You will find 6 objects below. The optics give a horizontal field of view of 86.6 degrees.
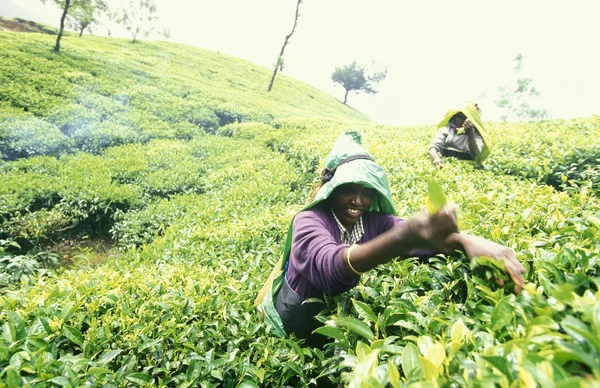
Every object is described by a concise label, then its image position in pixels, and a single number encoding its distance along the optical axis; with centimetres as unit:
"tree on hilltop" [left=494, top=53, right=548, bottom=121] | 3206
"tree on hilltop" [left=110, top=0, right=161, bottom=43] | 3241
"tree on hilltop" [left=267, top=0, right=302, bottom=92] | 2277
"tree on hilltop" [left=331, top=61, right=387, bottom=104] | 5152
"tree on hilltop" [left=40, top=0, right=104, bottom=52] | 1554
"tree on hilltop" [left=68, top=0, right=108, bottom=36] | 1623
